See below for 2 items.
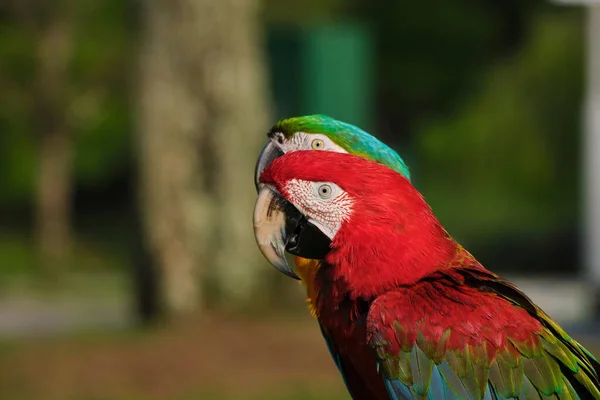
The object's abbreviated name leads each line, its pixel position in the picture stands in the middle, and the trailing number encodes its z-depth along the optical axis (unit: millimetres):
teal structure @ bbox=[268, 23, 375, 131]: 18250
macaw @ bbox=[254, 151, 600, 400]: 5016
